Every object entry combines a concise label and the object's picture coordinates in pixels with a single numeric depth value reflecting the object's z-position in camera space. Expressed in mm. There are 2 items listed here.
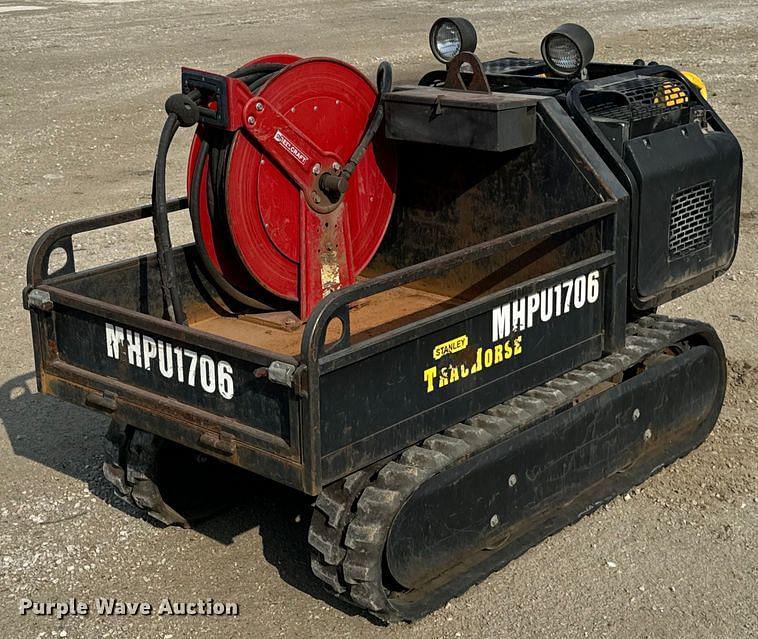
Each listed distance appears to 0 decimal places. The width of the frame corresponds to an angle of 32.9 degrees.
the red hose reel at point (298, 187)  5254
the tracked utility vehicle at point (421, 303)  4504
